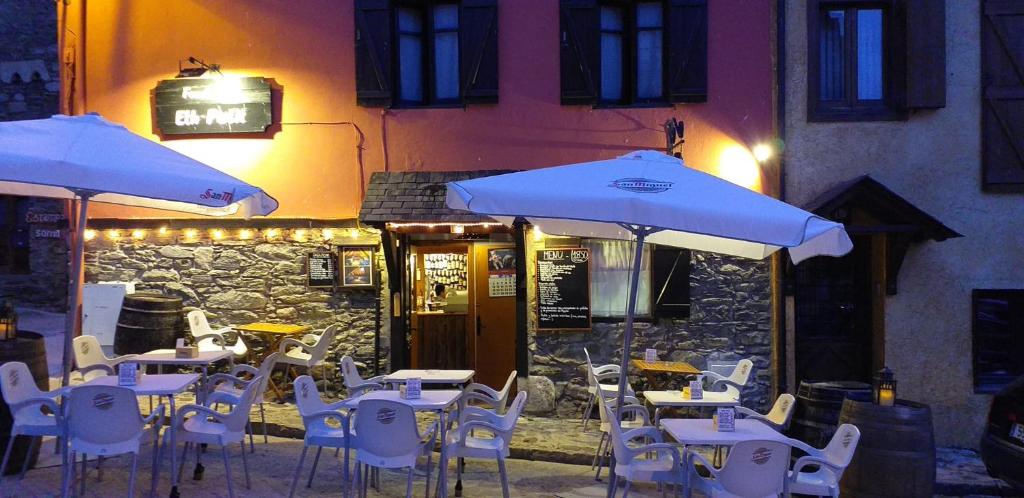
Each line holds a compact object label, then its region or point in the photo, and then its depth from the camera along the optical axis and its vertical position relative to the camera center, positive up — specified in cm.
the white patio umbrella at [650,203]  423 +31
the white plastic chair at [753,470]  429 -126
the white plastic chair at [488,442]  528 -137
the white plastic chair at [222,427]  523 -126
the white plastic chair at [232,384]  561 -109
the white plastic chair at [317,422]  514 -119
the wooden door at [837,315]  876 -72
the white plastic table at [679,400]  618 -124
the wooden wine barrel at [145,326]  841 -81
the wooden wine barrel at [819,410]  567 -121
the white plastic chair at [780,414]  566 -123
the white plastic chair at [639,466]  485 -140
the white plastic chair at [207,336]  858 -95
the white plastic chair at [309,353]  838 -113
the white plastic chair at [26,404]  497 -101
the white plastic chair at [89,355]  677 -93
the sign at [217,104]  916 +186
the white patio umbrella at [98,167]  482 +60
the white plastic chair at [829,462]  467 -131
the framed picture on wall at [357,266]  893 -14
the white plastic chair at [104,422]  475 -108
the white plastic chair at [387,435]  480 -118
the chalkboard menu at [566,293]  871 -45
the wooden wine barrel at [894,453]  508 -137
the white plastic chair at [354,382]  635 -110
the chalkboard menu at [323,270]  901 -19
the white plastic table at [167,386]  518 -96
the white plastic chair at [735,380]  720 -123
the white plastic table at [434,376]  631 -106
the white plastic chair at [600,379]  711 -127
